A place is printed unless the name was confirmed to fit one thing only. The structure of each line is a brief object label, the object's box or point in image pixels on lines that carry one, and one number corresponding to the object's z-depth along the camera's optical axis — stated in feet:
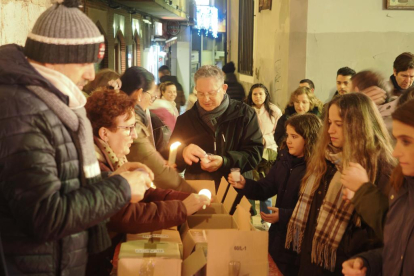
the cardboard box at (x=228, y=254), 8.71
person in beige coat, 12.40
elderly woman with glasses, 9.61
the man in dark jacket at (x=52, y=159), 6.39
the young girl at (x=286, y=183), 12.41
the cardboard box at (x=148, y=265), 8.59
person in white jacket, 25.39
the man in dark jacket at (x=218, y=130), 14.93
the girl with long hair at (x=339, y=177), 10.17
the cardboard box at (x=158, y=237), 9.73
